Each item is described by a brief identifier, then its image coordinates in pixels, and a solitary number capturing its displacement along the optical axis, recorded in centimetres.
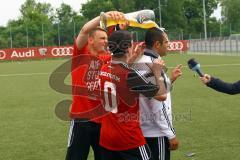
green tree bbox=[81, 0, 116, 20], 8362
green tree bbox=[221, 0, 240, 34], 10538
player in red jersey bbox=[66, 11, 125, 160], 496
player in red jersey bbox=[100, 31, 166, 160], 425
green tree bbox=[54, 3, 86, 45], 5962
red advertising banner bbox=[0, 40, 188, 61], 5112
